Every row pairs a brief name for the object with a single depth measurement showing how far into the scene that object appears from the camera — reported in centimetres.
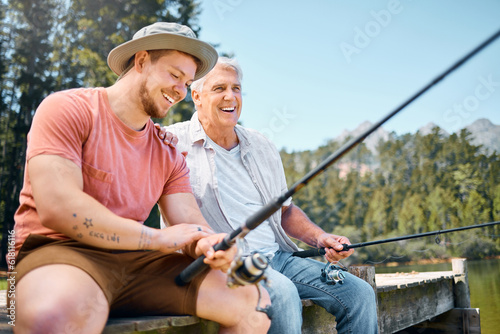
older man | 252
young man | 144
